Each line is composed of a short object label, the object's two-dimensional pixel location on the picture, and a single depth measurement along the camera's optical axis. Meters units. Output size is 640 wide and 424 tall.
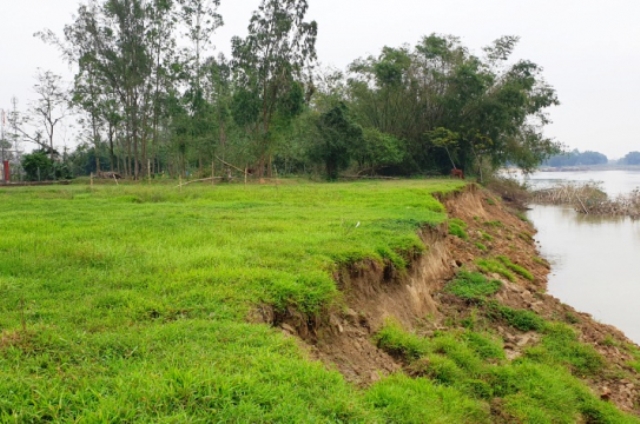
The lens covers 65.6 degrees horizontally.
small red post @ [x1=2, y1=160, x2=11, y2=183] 25.91
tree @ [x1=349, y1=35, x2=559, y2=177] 30.30
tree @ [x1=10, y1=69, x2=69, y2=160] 34.97
